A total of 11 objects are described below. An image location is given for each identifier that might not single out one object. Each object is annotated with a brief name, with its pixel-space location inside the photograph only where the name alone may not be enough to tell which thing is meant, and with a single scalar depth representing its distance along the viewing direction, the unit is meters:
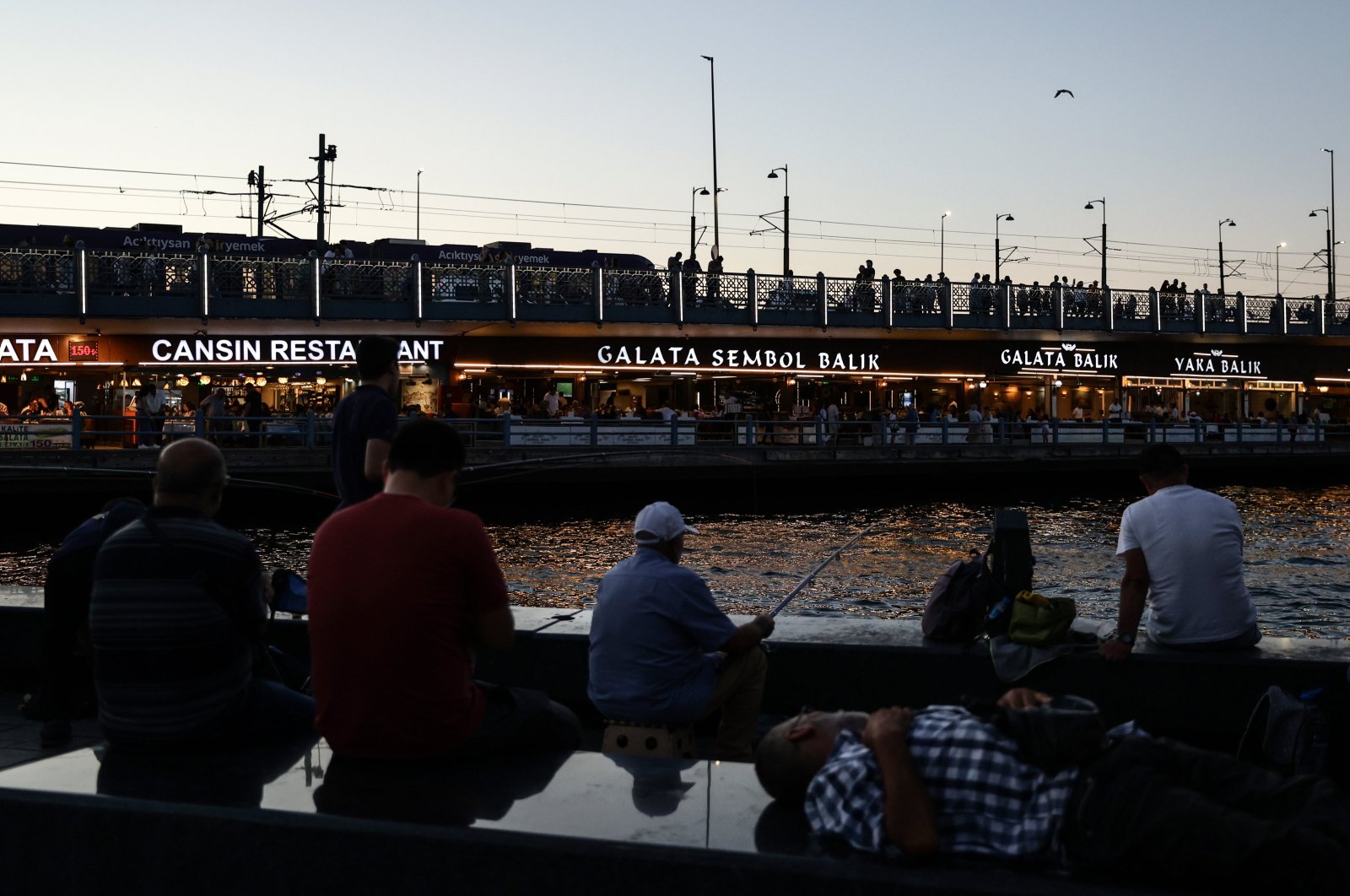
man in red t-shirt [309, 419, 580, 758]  3.16
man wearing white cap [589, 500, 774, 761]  4.45
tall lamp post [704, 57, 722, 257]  45.97
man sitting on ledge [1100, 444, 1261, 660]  5.05
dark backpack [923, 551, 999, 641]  5.41
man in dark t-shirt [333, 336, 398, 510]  5.10
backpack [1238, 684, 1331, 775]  4.18
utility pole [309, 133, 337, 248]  42.33
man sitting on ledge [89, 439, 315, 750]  3.36
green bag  5.14
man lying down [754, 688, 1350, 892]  2.54
